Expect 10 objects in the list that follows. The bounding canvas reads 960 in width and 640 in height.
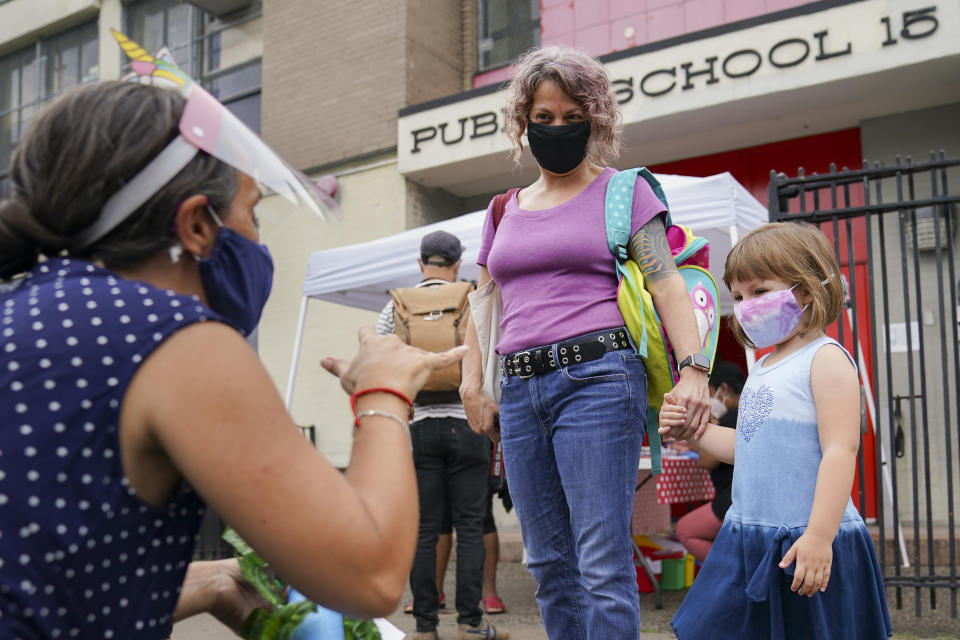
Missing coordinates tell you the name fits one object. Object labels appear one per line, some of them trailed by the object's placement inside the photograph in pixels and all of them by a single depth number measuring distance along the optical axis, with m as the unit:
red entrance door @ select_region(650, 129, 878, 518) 7.67
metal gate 4.57
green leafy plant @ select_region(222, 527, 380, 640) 1.47
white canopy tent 5.21
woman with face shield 1.08
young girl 2.35
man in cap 4.43
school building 7.15
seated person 4.93
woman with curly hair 2.53
